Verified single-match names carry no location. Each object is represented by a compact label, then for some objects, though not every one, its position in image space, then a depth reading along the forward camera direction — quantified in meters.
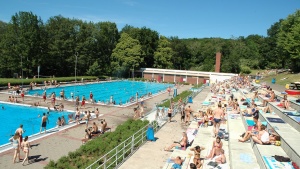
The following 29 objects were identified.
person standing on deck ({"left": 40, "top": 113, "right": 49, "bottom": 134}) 16.56
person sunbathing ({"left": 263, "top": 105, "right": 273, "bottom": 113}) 15.93
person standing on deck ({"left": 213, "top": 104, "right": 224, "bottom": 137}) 13.65
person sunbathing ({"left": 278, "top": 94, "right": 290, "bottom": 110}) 15.51
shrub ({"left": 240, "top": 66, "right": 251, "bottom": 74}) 64.12
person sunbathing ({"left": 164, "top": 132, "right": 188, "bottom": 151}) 11.65
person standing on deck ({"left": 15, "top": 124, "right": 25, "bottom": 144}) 12.84
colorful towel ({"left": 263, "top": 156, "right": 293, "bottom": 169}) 7.87
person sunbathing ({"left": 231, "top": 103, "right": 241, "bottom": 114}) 17.70
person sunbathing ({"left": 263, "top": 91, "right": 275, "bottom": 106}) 18.80
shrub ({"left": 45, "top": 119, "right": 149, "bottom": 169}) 11.20
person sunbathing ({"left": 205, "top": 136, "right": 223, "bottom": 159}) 9.51
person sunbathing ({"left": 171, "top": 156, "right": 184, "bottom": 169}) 9.30
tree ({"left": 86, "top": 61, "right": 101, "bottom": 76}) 57.34
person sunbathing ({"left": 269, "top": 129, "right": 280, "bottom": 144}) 10.20
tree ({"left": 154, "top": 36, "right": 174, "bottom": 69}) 71.44
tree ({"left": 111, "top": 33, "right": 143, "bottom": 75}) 63.47
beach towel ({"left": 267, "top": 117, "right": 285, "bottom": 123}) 13.30
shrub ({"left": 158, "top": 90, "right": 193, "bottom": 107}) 25.48
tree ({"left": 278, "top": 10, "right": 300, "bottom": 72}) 42.42
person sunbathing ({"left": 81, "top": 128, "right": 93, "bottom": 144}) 14.81
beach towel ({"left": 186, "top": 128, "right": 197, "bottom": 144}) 12.36
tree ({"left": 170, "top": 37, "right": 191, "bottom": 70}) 79.50
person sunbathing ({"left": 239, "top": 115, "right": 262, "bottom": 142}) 10.86
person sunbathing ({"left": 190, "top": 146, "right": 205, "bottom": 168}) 8.77
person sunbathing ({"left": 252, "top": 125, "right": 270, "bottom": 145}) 9.97
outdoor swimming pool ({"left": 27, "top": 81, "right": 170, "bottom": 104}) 36.88
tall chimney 64.81
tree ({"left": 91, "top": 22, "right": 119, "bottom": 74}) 63.47
